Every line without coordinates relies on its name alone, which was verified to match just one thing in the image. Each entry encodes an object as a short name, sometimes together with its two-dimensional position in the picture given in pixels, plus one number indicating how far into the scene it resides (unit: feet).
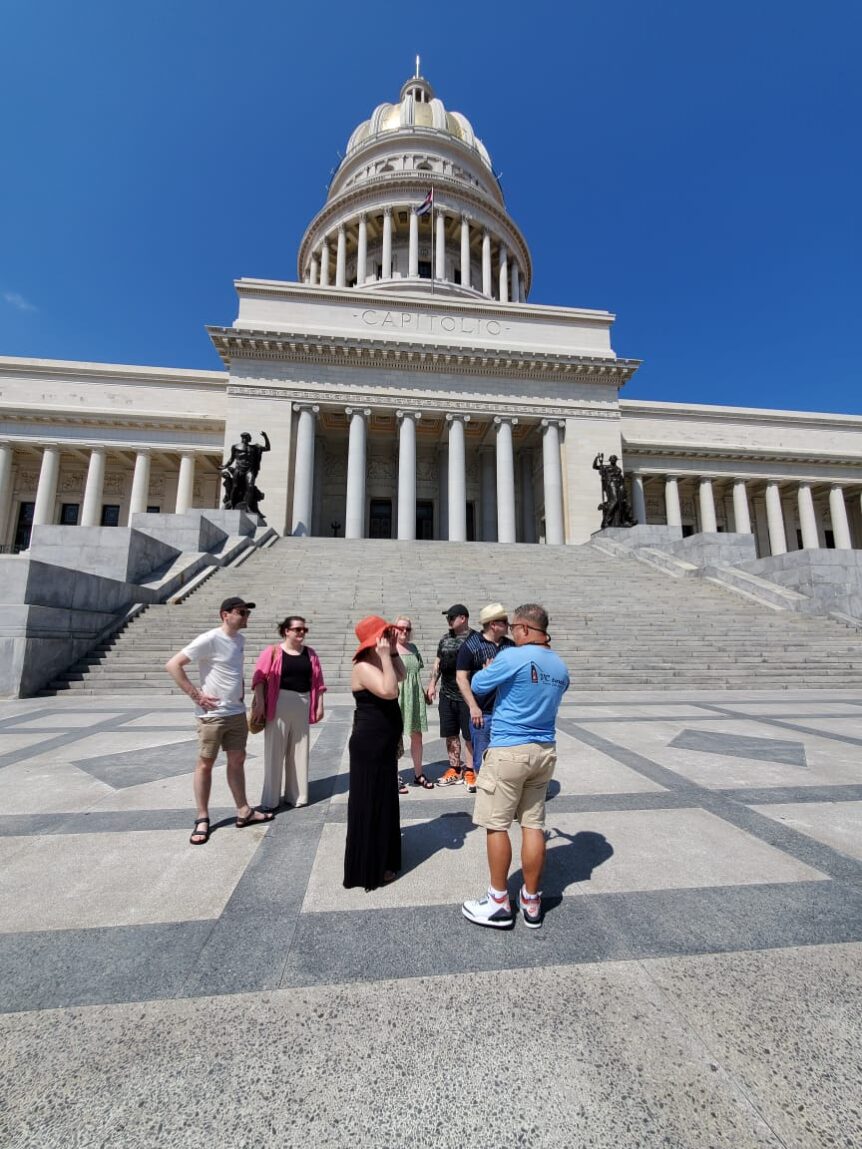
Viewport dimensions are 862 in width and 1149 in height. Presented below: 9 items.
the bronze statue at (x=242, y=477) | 74.74
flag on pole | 136.67
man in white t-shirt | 11.61
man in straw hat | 13.16
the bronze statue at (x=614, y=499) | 84.84
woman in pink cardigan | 13.06
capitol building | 101.65
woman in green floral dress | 15.51
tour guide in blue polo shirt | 8.20
